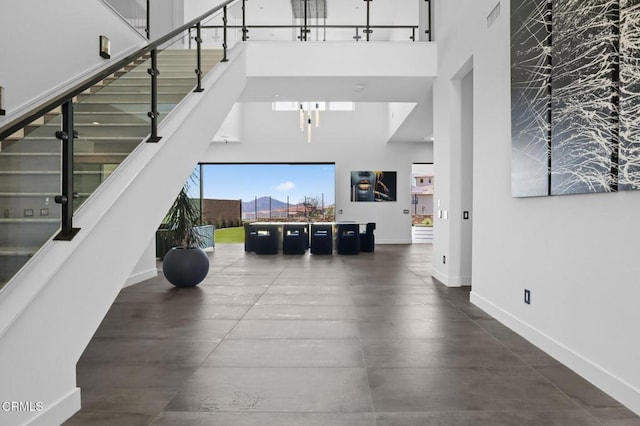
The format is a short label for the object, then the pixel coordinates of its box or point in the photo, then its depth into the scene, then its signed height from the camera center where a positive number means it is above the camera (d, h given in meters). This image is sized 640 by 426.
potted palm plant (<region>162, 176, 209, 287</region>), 6.41 -0.63
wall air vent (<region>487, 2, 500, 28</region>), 4.71 +2.17
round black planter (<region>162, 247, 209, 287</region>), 6.41 -0.85
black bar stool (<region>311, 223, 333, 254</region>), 11.43 -0.85
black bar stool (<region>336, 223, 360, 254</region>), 11.43 -0.78
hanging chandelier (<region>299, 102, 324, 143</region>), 14.62 +3.29
